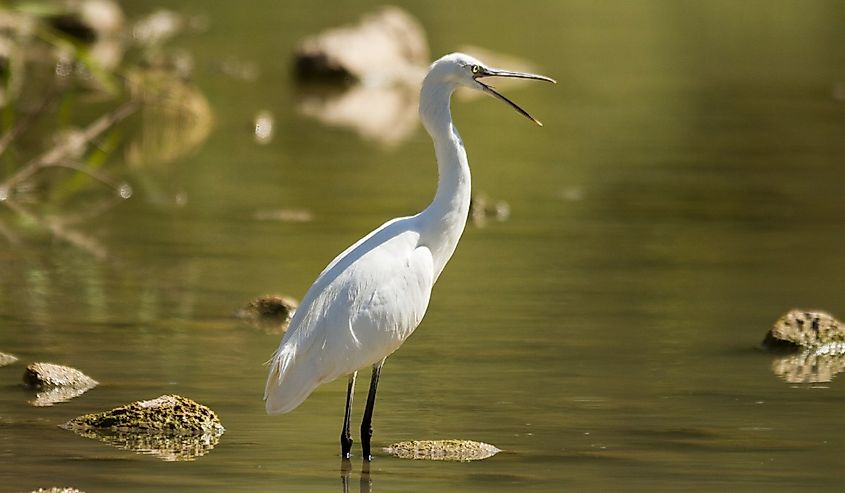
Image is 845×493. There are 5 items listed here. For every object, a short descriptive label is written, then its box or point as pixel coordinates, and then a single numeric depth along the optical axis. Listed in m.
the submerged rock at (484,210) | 23.86
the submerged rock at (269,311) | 17.00
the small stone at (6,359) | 14.97
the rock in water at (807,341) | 15.19
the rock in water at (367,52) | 44.47
